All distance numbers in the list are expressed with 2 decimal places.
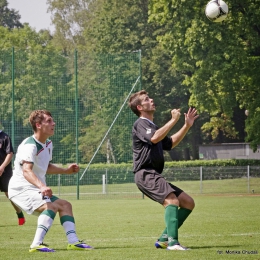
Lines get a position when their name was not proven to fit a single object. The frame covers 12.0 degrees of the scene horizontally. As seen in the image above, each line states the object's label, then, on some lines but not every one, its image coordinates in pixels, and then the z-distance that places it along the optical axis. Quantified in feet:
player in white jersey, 49.56
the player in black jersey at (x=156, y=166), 50.50
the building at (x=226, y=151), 274.57
